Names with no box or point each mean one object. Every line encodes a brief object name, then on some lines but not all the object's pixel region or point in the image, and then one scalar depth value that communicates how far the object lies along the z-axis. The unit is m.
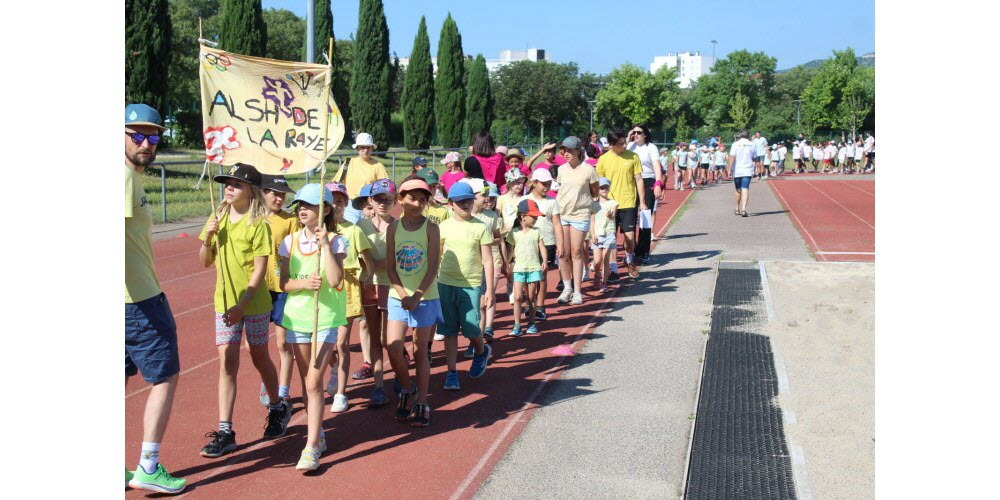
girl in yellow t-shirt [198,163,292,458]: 6.10
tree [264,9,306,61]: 64.06
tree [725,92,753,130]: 80.26
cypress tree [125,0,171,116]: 25.27
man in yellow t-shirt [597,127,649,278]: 12.32
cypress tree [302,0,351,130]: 40.69
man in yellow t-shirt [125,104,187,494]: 5.29
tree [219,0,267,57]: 27.97
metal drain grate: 5.89
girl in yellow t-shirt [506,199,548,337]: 9.70
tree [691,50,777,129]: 88.25
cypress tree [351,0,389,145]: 43.22
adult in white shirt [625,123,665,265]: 14.40
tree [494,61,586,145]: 78.50
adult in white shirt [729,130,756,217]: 21.25
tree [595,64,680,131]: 85.44
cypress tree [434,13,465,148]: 49.47
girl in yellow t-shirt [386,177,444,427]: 6.73
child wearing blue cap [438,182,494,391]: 7.57
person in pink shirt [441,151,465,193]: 10.95
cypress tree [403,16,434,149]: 46.19
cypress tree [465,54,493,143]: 55.38
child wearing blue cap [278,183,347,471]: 5.92
